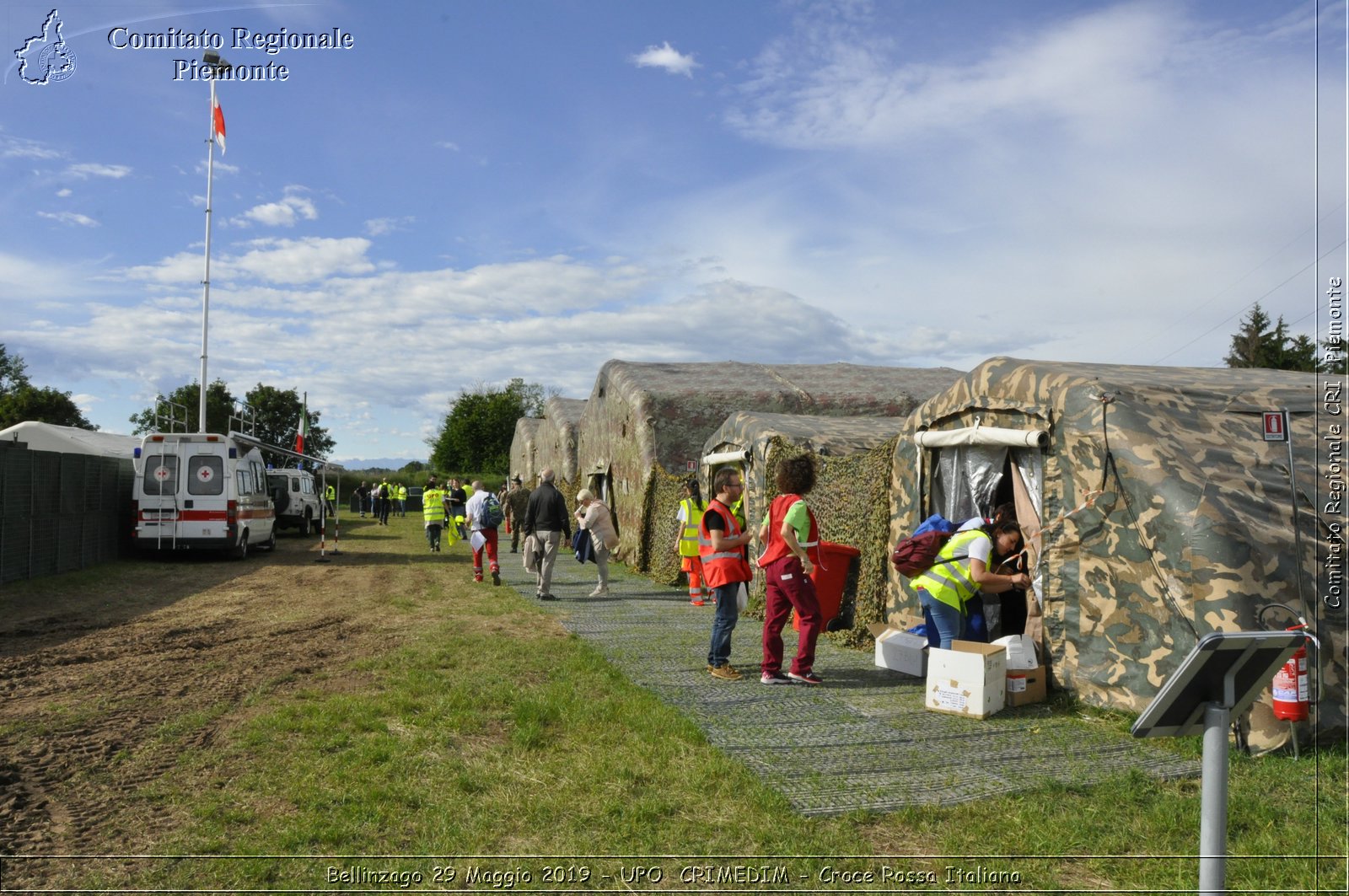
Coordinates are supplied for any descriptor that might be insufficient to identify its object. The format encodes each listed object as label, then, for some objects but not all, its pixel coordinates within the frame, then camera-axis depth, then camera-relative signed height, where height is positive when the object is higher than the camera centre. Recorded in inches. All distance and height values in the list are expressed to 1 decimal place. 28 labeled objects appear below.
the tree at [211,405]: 2524.6 +182.0
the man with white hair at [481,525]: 610.2 -36.8
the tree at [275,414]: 2746.1 +172.4
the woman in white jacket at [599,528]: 547.5 -34.8
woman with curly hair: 297.1 -30.3
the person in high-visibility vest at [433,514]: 862.5 -41.3
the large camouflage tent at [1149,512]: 242.8 -12.6
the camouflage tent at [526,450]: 1453.0 +33.6
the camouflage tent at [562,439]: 1154.0 +40.9
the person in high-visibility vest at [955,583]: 286.0 -36.4
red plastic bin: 417.1 -48.5
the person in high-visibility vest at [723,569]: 317.1 -34.4
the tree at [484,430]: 2455.7 +109.9
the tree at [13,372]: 2315.5 +252.2
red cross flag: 1036.5 +395.1
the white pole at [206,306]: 1081.3 +195.8
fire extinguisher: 225.5 -55.3
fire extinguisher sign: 278.7 +12.7
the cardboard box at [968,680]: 265.9 -62.1
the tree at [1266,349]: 1541.6 +211.3
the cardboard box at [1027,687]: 281.3 -66.9
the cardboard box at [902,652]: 323.0 -65.1
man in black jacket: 536.1 -30.7
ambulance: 722.8 -16.3
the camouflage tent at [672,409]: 723.4 +53.4
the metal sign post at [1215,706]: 112.1 -29.4
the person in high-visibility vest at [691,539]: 536.1 -43.1
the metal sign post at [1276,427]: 277.3 +12.7
